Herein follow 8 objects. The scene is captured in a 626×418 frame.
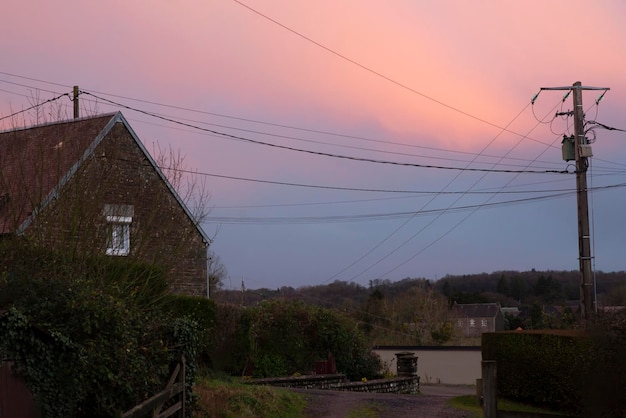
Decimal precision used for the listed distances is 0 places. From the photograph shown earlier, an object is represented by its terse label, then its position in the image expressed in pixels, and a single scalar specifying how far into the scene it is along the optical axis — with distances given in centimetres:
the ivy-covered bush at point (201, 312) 2548
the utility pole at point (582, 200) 2422
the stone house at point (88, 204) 1619
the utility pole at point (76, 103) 3347
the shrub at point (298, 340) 2827
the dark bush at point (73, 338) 1185
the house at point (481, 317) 6103
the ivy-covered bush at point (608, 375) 1326
